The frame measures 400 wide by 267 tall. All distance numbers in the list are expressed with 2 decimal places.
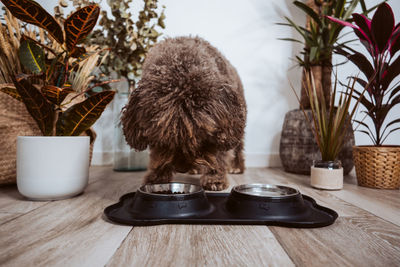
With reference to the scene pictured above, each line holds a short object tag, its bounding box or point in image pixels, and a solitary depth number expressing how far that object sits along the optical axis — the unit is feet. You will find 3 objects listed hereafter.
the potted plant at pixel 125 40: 6.75
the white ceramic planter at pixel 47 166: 4.01
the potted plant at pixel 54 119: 3.83
